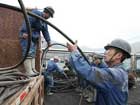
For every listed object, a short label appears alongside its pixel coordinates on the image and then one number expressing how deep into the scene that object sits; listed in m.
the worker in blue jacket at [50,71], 3.12
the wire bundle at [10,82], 0.75
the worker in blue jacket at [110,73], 0.83
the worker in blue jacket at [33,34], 1.57
